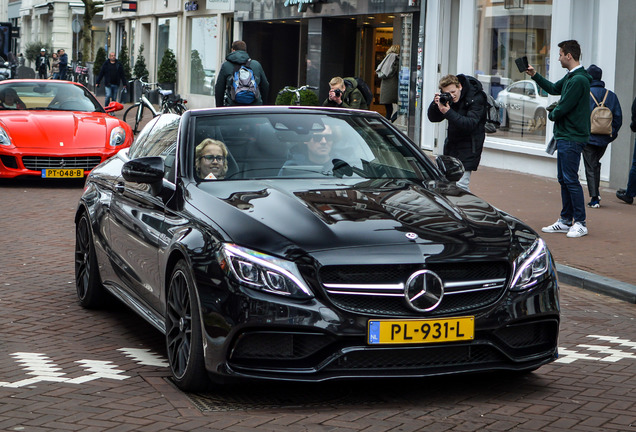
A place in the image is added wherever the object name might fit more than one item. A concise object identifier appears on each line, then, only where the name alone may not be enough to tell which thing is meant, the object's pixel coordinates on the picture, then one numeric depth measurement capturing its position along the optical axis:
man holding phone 10.96
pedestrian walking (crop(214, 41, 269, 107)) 16.09
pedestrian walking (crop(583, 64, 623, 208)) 13.84
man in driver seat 6.12
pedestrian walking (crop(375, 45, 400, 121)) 24.66
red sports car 14.55
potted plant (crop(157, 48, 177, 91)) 39.81
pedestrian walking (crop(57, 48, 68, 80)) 49.41
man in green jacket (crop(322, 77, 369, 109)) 13.21
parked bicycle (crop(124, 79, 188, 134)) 25.48
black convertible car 4.79
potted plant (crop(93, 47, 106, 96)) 45.78
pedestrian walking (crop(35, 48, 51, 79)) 54.51
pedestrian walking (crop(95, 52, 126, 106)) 33.00
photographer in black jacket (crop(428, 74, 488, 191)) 10.31
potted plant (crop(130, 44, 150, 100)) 43.69
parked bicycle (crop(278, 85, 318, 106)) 23.43
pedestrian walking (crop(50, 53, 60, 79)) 49.84
